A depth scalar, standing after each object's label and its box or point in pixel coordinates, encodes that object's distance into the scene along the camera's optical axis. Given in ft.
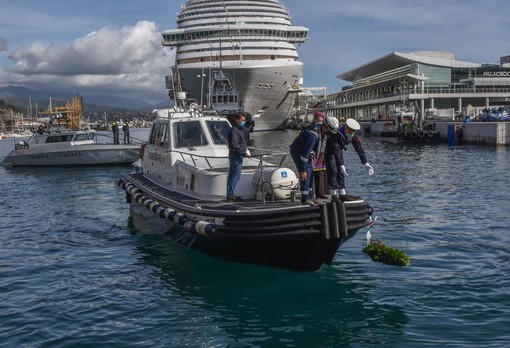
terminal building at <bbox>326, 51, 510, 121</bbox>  287.89
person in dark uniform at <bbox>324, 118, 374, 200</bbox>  37.17
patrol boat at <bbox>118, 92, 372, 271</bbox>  33.58
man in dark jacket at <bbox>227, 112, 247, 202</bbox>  39.37
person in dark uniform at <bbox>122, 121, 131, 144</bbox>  125.91
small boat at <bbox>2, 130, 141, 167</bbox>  121.80
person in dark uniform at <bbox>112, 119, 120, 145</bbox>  130.00
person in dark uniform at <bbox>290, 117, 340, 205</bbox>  34.58
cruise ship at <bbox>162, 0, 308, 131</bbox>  233.35
